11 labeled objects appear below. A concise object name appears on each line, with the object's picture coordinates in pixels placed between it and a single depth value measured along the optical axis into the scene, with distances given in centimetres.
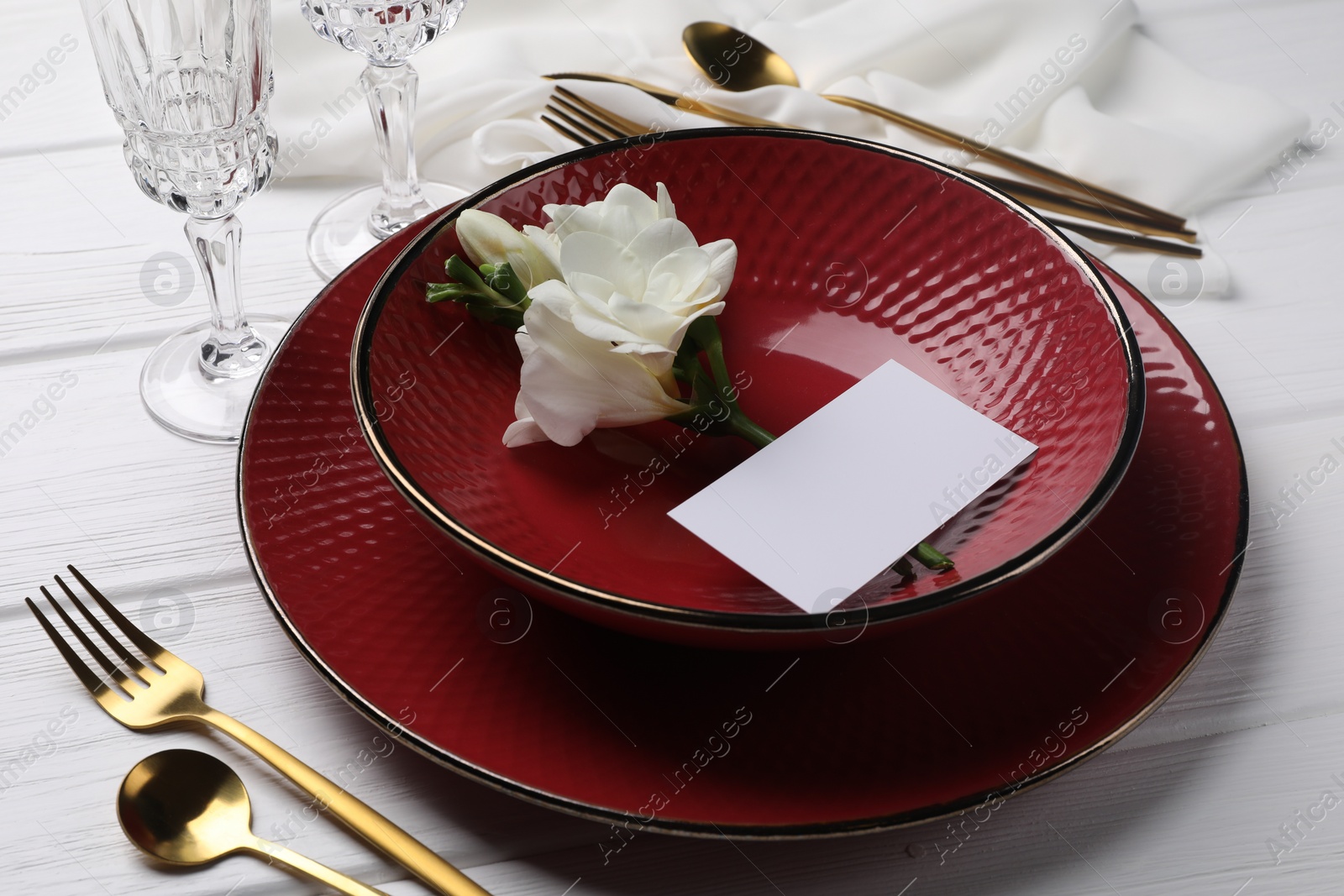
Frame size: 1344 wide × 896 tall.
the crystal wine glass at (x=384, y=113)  62
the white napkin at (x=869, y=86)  73
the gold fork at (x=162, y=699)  40
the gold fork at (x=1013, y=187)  68
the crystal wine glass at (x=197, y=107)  49
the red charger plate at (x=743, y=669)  37
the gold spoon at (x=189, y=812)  39
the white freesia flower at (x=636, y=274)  45
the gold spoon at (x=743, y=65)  75
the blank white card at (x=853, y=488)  43
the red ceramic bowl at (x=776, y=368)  42
